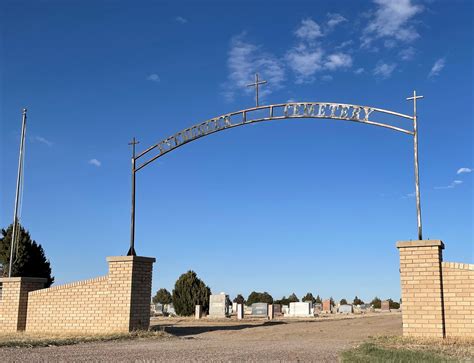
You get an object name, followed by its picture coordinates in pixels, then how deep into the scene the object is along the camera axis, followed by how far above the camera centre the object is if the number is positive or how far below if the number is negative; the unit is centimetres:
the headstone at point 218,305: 3844 -142
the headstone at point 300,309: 4540 -192
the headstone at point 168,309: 4949 -230
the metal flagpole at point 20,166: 2195 +452
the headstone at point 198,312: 3722 -184
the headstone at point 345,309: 5555 -230
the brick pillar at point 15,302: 1867 -66
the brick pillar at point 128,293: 1653 -30
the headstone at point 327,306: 5943 -214
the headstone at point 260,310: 4381 -194
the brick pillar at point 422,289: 1299 -6
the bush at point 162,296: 8712 -204
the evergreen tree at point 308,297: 8781 -190
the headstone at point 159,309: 4938 -224
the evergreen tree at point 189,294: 4116 -73
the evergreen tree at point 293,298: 8074 -190
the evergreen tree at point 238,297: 7394 -169
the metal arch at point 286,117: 1588 +488
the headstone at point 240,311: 3630 -172
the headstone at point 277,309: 4721 -207
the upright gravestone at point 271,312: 3938 -187
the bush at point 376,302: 7327 -226
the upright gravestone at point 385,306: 5969 -208
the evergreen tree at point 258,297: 7856 -182
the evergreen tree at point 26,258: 3194 +137
